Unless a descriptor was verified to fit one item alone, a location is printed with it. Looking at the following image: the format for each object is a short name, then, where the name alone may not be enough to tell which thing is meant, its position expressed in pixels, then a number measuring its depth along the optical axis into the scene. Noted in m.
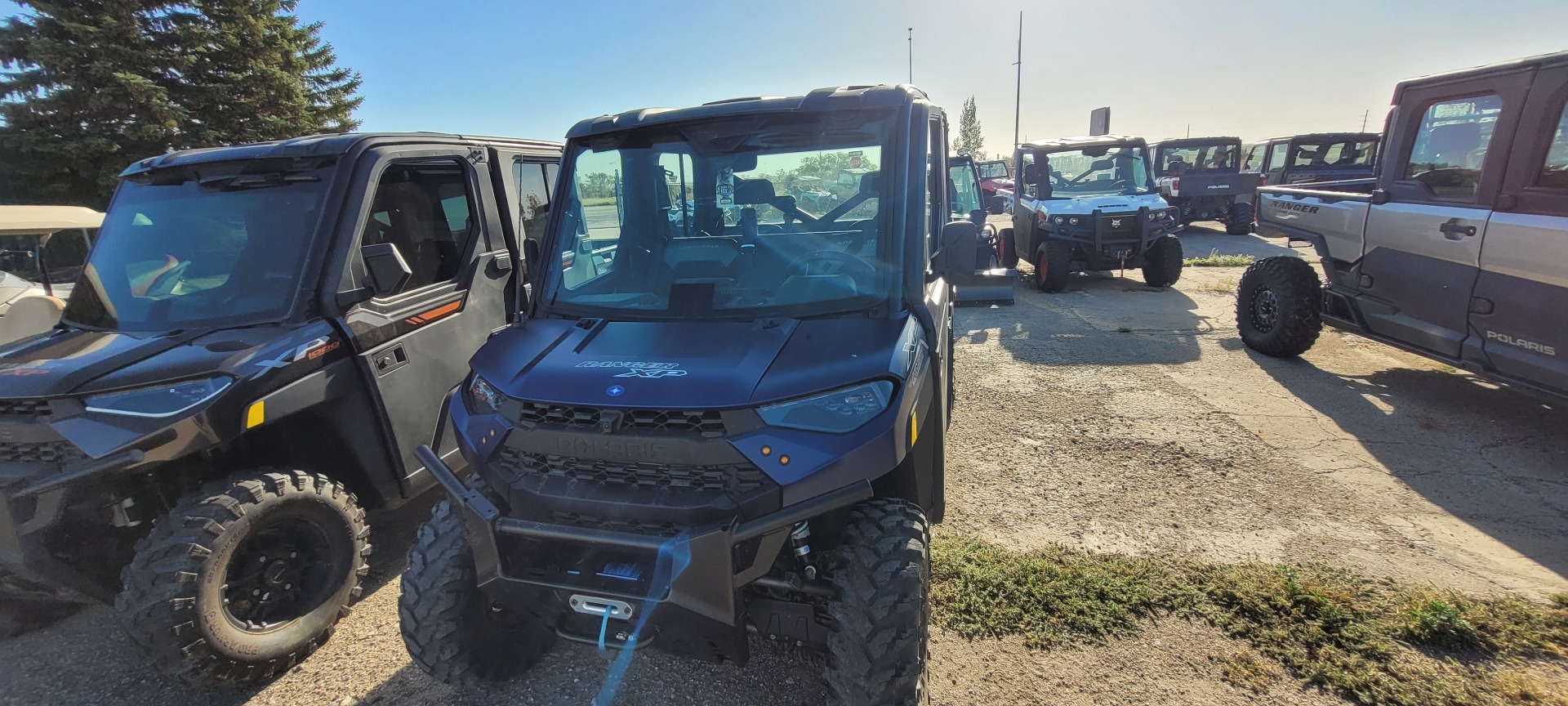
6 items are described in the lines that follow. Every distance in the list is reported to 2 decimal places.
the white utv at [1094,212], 9.56
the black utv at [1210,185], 15.85
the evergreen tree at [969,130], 55.00
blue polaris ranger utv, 2.01
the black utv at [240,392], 2.57
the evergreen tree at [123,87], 14.23
